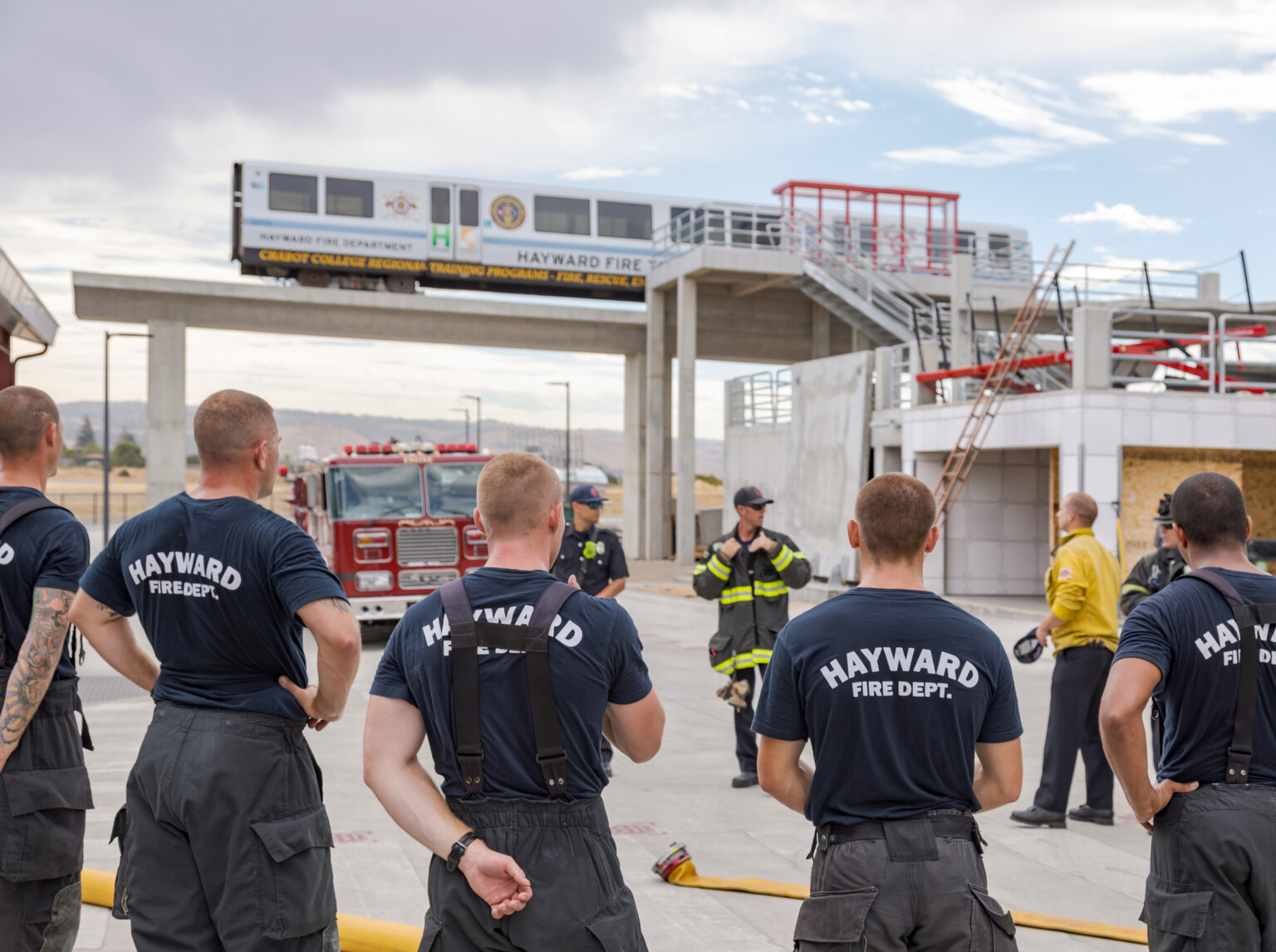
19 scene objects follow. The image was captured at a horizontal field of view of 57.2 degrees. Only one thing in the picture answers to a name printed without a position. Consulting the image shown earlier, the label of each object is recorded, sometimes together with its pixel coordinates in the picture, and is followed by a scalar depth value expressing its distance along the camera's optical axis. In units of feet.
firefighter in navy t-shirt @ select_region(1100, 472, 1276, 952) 10.75
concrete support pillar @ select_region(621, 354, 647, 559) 116.37
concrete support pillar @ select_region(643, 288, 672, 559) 112.78
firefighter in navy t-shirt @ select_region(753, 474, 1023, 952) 9.38
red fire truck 50.57
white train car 100.58
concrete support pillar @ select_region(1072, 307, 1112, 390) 60.18
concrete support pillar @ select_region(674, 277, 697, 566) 104.94
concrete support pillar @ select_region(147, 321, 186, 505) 102.89
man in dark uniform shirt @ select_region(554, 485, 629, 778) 29.50
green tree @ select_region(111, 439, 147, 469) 564.30
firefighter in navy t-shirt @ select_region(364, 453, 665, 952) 8.93
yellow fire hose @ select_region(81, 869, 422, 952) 15.61
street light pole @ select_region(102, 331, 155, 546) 102.56
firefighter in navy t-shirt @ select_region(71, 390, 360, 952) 10.25
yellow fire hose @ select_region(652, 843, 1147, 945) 16.80
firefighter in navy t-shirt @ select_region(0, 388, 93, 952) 12.19
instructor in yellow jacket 22.93
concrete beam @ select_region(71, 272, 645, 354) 103.04
